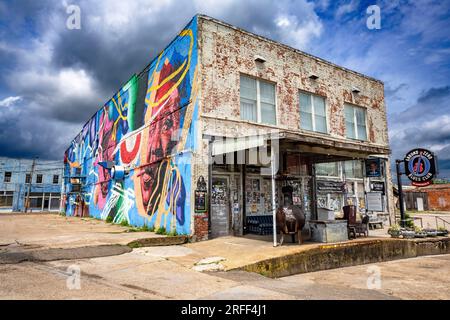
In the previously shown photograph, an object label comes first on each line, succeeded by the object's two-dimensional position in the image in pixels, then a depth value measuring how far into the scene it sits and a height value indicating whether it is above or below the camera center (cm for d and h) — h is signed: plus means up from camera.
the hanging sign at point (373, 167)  1739 +241
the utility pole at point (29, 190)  4056 +241
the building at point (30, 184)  4188 +332
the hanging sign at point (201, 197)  1052 +43
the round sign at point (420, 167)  1429 +204
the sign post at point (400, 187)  1445 +108
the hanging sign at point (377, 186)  1764 +137
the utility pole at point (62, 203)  3332 +55
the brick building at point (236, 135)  1105 +309
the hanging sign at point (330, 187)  1523 +118
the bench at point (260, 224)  1182 -52
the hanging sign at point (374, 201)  1617 +50
